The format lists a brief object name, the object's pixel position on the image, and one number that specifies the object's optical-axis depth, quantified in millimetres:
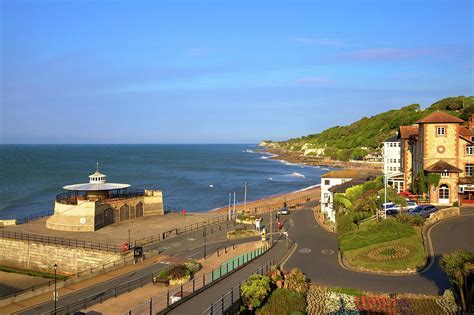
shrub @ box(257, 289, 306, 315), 22000
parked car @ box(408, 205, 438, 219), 40100
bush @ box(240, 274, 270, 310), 22344
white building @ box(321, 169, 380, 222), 55634
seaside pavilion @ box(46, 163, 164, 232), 46719
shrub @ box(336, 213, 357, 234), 38531
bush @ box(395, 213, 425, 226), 36125
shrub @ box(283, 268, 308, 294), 24703
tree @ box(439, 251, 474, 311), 20703
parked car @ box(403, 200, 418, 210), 42450
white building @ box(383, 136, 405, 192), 59541
